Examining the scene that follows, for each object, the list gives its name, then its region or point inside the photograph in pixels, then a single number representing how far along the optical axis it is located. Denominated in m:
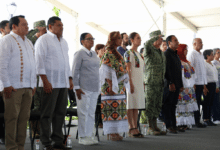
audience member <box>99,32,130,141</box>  8.38
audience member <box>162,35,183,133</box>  10.23
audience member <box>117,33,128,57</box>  9.99
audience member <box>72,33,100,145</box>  7.95
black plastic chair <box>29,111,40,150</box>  6.97
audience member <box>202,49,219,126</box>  12.57
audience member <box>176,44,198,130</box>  11.20
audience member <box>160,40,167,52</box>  13.05
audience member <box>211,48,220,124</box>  13.80
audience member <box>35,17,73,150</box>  6.68
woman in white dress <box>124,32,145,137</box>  9.17
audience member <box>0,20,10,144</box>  7.52
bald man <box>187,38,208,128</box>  11.98
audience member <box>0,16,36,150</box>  5.87
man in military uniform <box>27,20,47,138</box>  8.91
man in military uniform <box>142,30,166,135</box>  9.76
